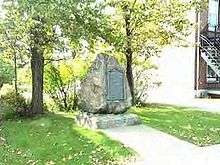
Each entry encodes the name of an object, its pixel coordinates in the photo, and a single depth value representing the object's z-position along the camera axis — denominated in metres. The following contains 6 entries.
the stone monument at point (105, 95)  5.99
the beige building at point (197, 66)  11.03
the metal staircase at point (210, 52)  10.95
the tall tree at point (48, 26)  5.83
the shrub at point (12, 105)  6.85
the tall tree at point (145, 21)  7.74
